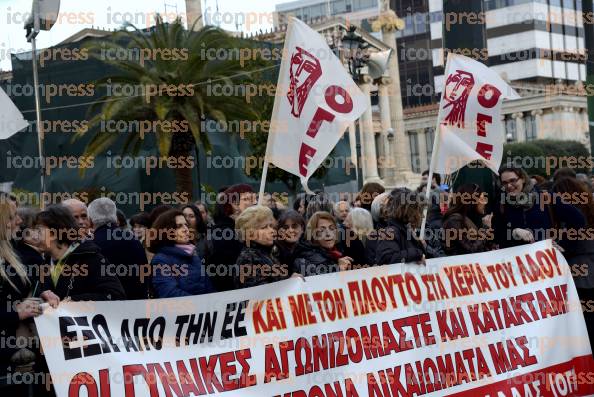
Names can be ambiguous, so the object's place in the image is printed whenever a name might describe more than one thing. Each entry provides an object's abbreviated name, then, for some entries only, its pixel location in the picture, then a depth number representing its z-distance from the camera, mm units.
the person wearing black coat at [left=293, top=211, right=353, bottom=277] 6715
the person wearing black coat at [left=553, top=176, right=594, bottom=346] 8008
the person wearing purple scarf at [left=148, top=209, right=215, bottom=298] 6250
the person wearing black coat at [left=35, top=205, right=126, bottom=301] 5480
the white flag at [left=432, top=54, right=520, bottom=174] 8195
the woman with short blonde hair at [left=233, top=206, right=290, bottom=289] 6227
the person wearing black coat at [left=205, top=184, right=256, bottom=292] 6910
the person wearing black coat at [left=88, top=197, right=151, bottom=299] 7133
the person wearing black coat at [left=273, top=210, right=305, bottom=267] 6969
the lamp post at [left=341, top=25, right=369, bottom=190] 19094
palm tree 24327
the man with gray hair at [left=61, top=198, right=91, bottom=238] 7241
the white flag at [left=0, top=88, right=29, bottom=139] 8672
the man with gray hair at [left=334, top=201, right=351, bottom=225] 9766
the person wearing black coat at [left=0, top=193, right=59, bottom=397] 5109
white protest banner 5477
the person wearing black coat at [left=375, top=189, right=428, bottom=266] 6973
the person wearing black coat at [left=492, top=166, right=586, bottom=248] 8070
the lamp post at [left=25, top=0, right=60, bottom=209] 13164
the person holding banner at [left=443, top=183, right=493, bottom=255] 7688
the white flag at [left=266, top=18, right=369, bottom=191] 7285
